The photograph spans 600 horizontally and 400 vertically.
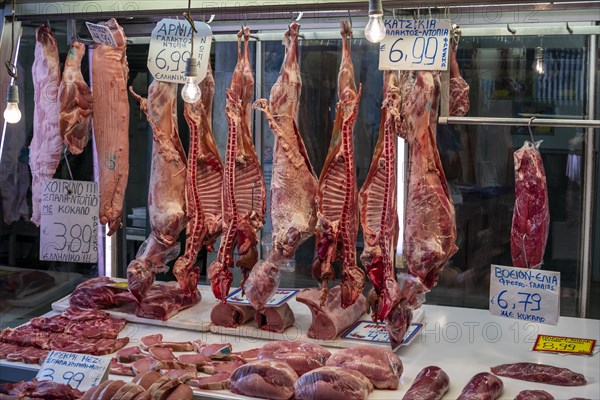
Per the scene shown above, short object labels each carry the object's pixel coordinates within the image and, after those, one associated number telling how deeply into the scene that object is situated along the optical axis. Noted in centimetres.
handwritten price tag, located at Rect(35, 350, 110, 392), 403
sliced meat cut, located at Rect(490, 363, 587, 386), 403
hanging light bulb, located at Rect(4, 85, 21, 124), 435
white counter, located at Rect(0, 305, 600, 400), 401
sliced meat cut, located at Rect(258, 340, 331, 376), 407
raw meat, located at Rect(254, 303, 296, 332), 469
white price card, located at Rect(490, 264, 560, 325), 400
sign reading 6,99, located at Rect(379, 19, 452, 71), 389
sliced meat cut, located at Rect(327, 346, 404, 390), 396
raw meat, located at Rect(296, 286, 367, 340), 454
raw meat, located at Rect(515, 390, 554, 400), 377
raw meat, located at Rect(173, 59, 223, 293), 458
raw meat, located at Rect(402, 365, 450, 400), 379
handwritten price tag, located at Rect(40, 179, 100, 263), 469
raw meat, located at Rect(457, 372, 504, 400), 379
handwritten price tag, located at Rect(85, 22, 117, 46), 449
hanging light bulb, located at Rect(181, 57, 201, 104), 392
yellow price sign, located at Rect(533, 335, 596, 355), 450
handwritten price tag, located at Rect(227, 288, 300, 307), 475
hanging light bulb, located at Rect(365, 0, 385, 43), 327
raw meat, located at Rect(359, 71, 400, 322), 404
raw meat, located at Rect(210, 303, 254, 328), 481
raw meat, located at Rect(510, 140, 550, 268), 411
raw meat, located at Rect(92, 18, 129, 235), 474
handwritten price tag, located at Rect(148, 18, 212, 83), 433
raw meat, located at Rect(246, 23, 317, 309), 432
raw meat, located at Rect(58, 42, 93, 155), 471
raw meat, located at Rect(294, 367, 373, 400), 376
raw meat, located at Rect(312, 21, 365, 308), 417
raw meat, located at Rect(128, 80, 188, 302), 464
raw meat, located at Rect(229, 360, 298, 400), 385
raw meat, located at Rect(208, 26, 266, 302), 444
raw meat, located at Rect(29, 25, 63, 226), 483
